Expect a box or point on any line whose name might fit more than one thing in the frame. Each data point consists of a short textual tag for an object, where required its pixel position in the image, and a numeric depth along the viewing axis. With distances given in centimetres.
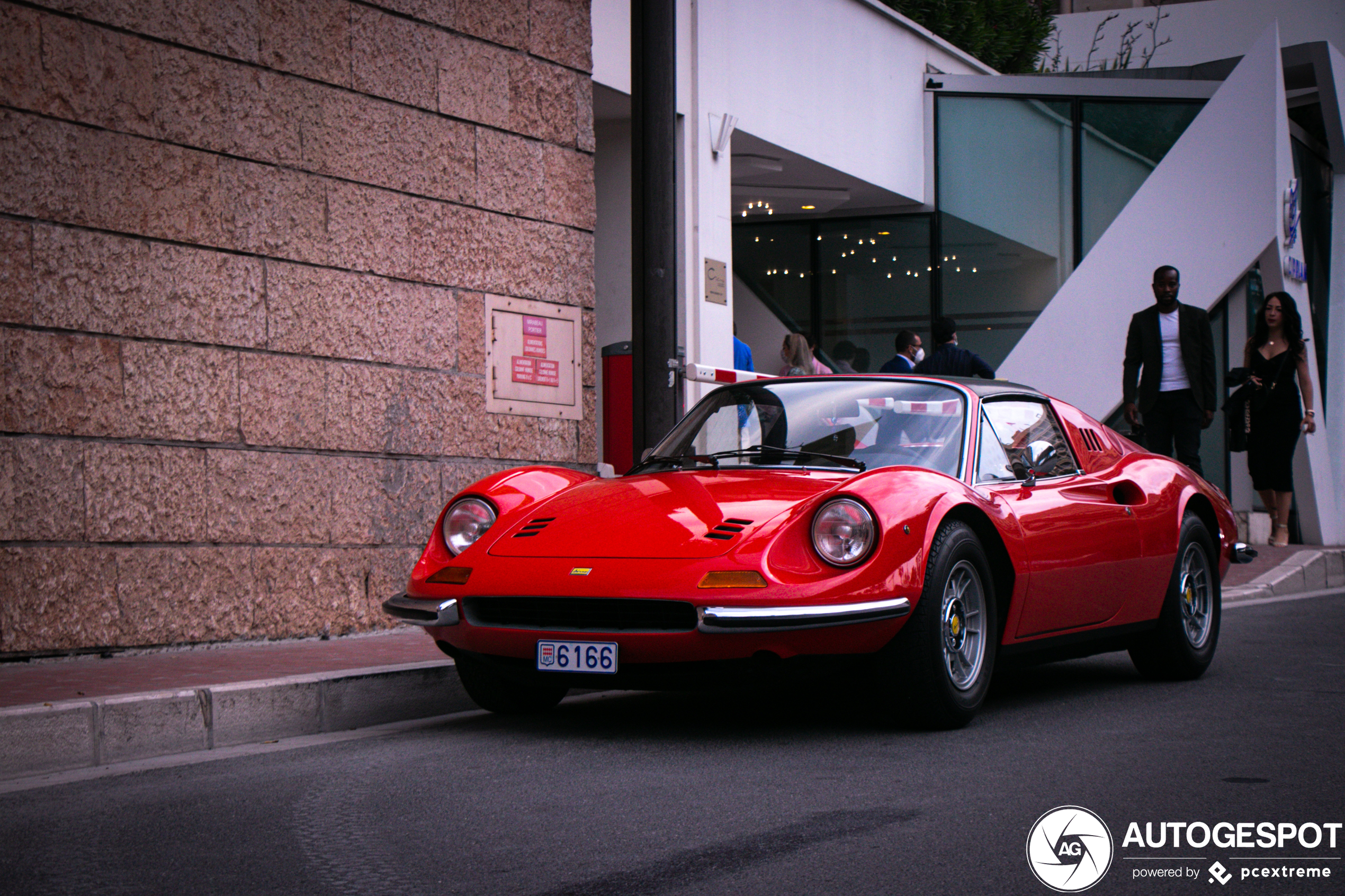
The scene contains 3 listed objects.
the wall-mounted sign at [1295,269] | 1536
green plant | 1955
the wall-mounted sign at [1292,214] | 1520
